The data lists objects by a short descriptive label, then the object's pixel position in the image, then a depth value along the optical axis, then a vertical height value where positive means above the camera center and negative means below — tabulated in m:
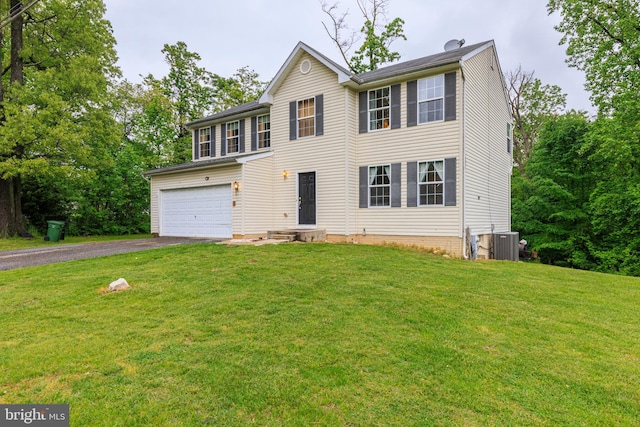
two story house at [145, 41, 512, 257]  9.96 +1.84
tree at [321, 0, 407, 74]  23.30 +13.32
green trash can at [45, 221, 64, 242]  13.66 -0.66
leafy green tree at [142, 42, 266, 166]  24.69 +10.08
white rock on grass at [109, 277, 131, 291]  5.38 -1.20
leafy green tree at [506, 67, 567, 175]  23.28 +8.20
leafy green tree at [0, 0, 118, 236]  13.36 +5.49
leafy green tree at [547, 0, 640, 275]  13.28 +4.42
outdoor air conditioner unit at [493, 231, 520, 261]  11.61 -1.24
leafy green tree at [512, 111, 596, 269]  15.66 +0.79
